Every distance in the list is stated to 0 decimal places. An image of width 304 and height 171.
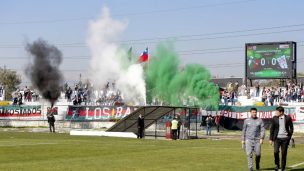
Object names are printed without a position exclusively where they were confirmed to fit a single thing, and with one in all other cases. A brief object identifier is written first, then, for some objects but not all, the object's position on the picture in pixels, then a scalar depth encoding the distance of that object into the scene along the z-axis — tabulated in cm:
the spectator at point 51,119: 5388
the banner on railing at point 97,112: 6256
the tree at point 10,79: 13444
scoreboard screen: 7175
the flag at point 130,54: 6906
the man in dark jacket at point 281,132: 1878
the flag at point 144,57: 6869
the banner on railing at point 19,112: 6706
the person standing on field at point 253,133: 1884
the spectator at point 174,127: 4347
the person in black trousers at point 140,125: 4491
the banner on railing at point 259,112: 5769
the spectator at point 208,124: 5334
